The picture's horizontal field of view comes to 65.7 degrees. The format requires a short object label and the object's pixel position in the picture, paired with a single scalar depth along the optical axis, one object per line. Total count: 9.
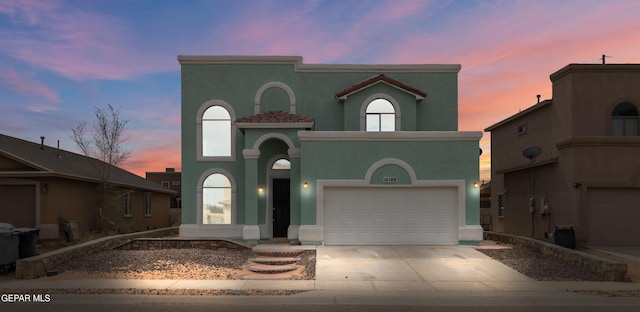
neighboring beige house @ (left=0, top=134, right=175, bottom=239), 19.11
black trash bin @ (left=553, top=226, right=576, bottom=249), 16.86
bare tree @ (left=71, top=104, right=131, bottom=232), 23.86
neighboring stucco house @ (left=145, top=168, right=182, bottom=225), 55.81
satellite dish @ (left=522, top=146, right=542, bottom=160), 20.03
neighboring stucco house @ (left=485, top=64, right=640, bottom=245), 17.98
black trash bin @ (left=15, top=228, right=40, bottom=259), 13.87
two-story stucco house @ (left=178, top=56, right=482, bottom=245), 17.80
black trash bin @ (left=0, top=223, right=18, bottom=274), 12.96
